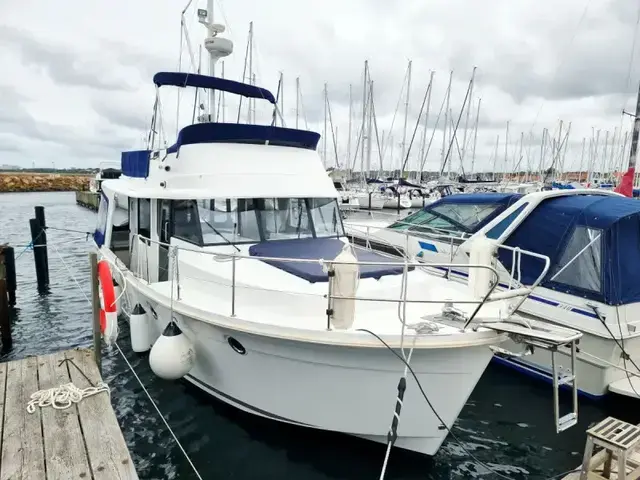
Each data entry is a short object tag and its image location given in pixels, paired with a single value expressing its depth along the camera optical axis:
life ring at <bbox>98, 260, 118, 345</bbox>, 5.87
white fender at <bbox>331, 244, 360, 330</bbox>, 4.26
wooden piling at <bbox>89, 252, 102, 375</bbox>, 6.05
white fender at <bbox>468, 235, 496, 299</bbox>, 4.93
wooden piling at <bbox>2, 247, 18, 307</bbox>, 11.39
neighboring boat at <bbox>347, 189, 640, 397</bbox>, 6.72
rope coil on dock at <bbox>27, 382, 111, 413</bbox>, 4.34
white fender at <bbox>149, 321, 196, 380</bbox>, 5.05
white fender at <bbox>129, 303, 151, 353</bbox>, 6.04
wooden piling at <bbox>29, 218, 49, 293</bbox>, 12.44
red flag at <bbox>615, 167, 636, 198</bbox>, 12.79
